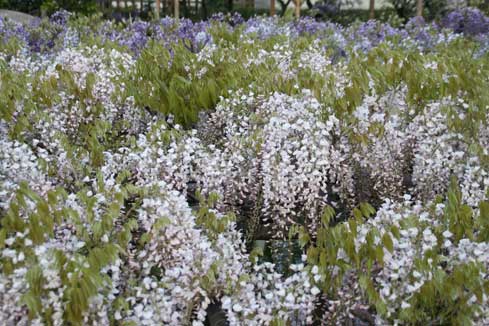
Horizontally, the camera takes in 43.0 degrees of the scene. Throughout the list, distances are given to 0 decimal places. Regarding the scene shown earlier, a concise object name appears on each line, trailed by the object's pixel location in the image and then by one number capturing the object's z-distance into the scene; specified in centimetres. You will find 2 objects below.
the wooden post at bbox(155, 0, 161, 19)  1327
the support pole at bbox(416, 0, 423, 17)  1335
